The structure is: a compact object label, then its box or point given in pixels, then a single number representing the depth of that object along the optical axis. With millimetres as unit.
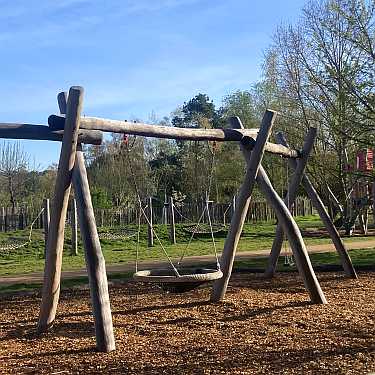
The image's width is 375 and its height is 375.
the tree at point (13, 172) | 39438
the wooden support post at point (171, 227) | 24591
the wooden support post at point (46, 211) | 20238
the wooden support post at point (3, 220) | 28062
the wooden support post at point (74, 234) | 20966
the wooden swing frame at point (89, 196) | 6430
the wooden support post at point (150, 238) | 24912
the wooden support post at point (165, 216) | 30797
